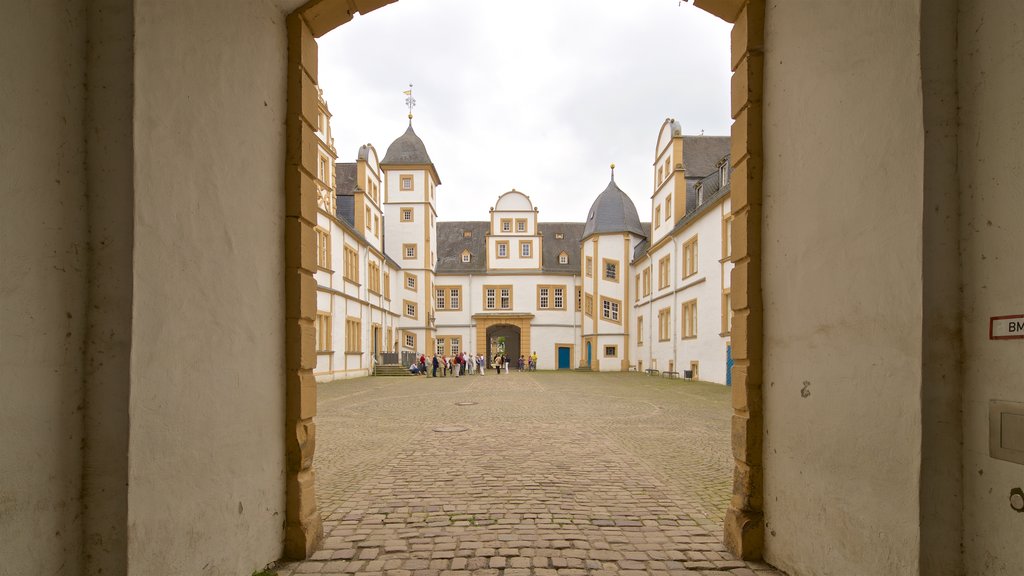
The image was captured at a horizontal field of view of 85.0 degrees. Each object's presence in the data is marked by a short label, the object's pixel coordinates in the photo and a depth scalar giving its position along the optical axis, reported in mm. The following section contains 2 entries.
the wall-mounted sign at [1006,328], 2145
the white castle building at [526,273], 24172
